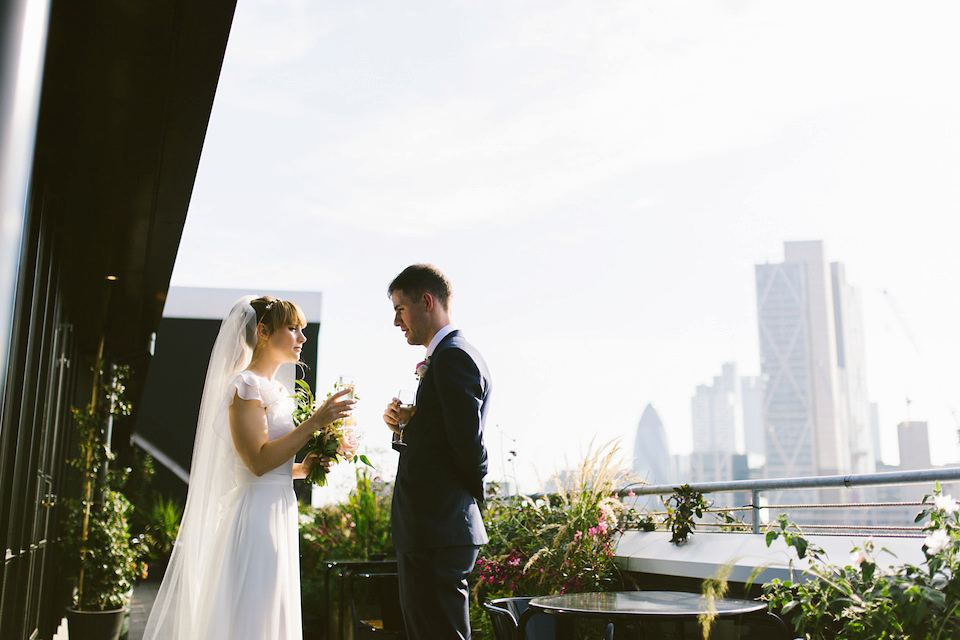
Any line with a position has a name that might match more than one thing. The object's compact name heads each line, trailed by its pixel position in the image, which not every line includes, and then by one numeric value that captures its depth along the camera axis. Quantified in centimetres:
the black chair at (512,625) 241
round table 223
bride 289
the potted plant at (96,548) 593
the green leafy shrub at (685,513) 410
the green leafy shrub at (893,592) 198
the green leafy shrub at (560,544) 411
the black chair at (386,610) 382
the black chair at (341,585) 425
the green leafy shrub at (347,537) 572
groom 253
